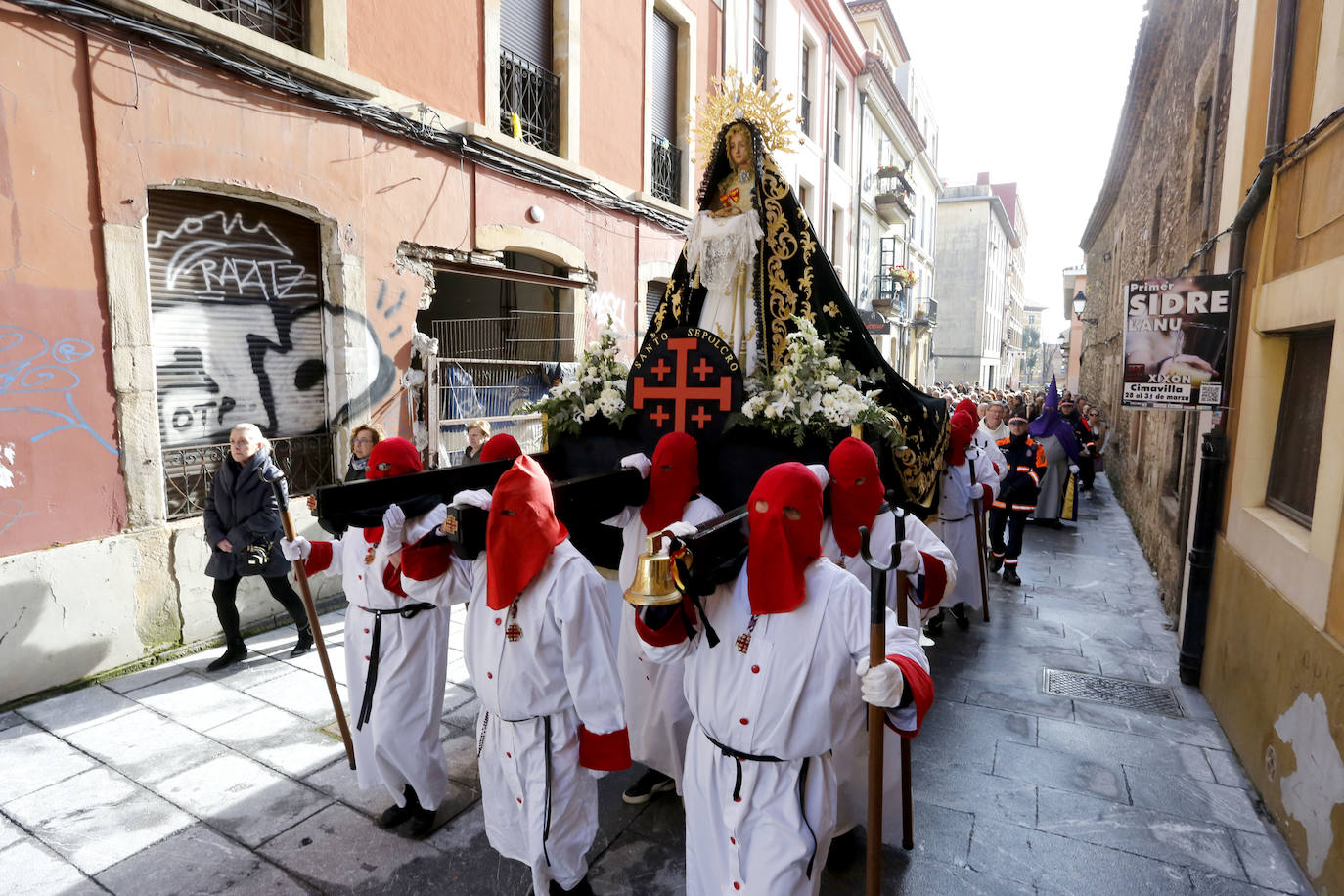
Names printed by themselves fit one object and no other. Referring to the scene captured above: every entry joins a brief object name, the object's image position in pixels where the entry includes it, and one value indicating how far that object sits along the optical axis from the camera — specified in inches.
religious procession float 168.2
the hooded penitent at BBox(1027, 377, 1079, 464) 419.5
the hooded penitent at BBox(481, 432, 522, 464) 178.7
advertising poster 199.5
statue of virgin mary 189.3
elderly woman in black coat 215.6
